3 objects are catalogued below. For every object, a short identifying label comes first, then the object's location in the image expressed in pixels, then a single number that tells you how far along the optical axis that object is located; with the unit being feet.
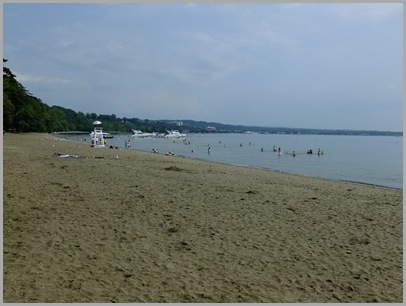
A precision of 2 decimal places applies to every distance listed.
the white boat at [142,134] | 473.51
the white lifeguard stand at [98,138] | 132.98
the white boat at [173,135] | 460.55
